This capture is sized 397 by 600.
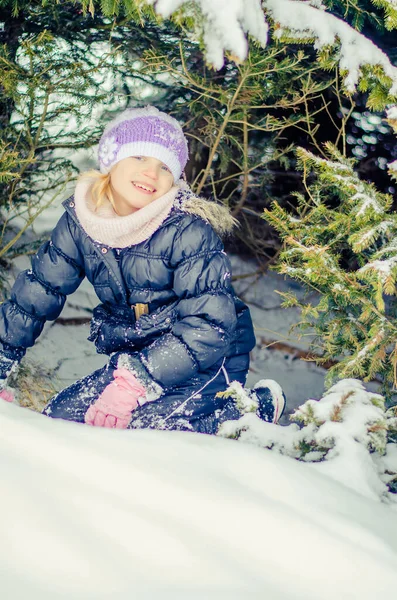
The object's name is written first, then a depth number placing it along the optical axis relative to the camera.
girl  2.61
